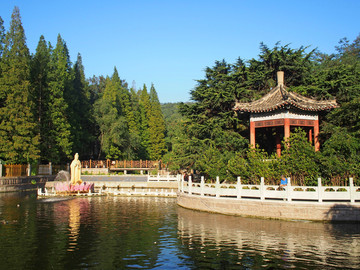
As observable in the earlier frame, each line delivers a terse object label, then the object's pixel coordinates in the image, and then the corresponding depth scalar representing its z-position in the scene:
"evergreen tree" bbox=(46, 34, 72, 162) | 42.03
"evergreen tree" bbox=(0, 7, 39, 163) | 34.34
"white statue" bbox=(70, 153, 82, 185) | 27.73
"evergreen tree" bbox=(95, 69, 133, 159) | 50.97
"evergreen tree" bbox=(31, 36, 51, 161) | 41.34
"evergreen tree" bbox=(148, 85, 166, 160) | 61.81
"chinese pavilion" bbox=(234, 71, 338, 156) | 20.91
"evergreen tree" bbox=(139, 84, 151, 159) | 61.09
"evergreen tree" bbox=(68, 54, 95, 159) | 47.12
